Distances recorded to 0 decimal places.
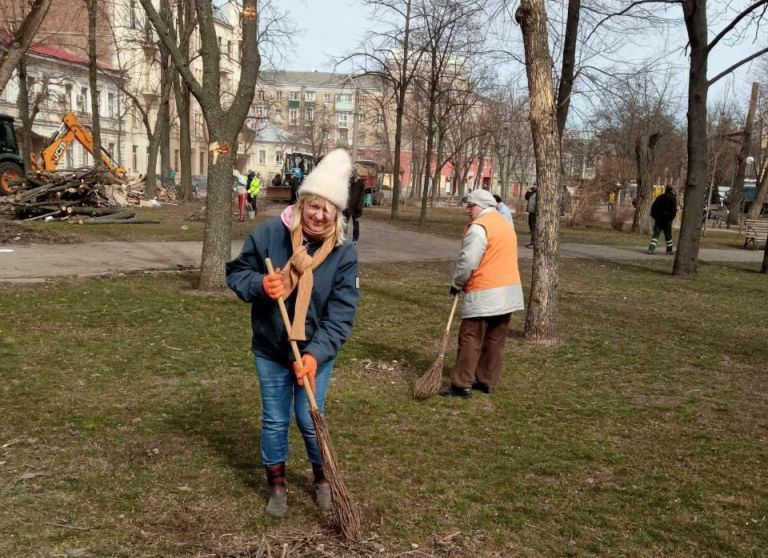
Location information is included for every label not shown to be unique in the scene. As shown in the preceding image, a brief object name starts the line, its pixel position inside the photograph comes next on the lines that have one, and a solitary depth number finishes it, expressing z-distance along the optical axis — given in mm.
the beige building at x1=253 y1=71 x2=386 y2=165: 69875
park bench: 21656
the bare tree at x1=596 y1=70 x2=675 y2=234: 15117
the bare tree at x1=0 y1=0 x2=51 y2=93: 10602
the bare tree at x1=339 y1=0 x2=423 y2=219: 23594
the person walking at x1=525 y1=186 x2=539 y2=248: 17228
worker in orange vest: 5453
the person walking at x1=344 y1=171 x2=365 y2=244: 13352
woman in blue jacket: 3178
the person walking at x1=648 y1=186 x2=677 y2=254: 17562
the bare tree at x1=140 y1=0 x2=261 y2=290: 8734
